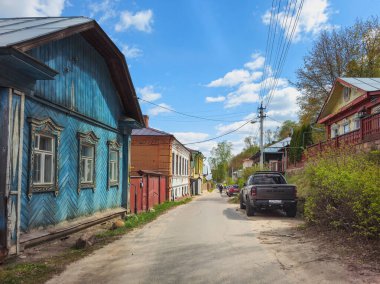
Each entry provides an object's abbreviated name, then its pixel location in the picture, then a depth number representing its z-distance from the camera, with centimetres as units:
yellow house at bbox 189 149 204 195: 4931
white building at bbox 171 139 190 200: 3129
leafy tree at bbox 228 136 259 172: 10619
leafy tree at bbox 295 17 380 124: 3744
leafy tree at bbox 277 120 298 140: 8299
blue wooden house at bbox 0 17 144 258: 693
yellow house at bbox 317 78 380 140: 1775
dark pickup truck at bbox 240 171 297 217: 1486
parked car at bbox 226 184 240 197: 4225
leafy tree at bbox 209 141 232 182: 11444
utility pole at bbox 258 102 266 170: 3073
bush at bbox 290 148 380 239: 727
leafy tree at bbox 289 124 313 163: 3056
